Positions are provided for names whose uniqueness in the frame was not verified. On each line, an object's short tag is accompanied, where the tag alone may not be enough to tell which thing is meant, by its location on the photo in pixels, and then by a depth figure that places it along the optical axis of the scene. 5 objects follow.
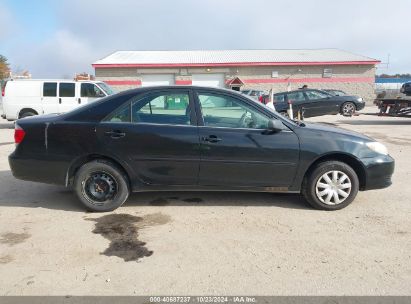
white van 13.32
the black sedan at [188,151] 4.50
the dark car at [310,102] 16.06
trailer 15.39
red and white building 32.97
